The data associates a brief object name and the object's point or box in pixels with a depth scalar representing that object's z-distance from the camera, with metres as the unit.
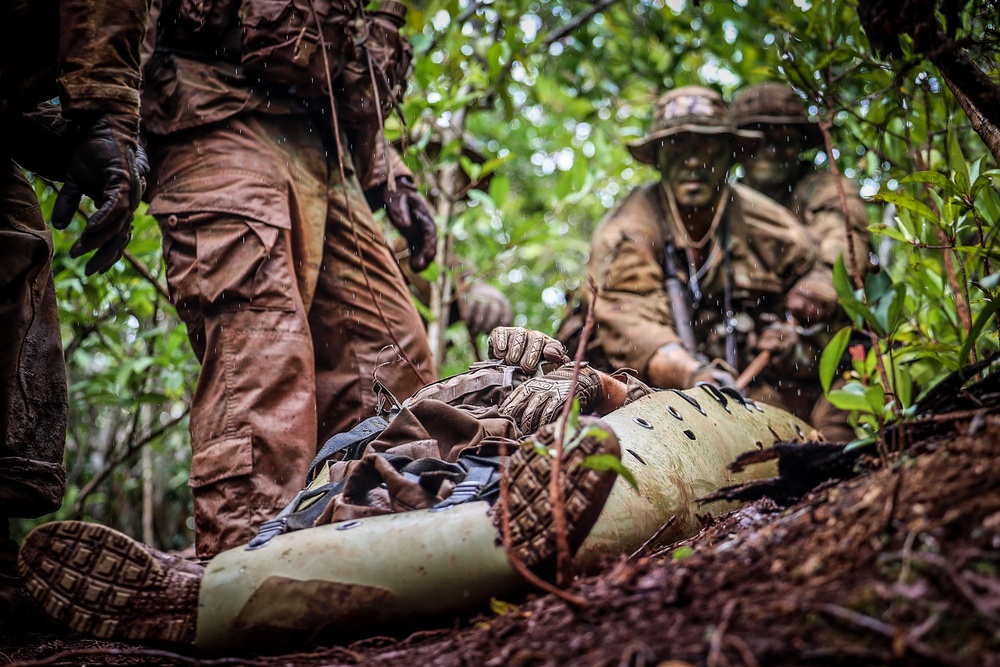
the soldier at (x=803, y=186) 5.05
